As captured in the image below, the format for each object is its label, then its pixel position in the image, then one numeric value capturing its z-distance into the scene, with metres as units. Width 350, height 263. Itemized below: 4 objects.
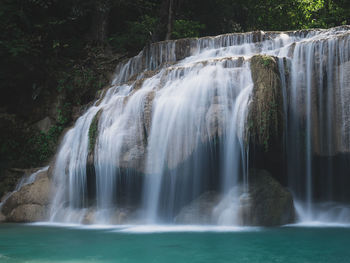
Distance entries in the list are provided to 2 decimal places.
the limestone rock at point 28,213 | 10.41
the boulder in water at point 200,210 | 8.45
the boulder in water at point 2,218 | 10.60
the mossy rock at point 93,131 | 9.86
